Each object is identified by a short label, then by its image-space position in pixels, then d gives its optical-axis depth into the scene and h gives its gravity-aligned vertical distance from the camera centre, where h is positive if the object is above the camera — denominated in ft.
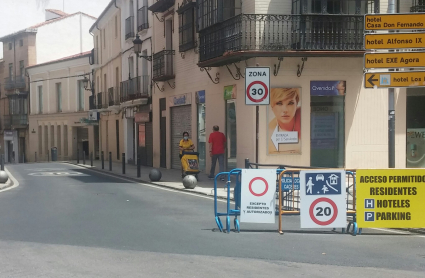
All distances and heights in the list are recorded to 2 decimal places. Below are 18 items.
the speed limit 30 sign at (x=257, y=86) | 42.09 +2.62
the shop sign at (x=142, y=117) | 102.51 +1.35
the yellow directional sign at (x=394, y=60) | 34.76 +3.61
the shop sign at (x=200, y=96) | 77.46 +3.60
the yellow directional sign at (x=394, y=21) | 34.71 +5.80
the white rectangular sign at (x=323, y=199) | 30.45 -3.75
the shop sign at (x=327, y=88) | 63.77 +3.71
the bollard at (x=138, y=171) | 73.90 -5.63
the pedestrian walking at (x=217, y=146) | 65.05 -2.29
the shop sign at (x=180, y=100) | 83.10 +3.52
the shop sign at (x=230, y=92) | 67.47 +3.62
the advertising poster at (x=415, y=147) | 65.16 -2.55
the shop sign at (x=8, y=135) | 192.24 -2.86
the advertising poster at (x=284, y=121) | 63.00 +0.30
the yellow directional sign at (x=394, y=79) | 34.60 +2.51
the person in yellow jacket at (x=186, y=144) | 69.21 -2.19
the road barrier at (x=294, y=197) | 30.53 -3.75
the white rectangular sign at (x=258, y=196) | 31.53 -3.70
